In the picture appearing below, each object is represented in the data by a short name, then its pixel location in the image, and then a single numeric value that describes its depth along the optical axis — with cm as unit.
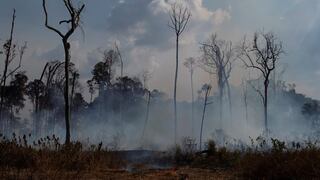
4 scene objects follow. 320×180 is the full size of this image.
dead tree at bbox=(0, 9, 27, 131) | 4220
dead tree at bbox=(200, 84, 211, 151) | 6256
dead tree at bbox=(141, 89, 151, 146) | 6728
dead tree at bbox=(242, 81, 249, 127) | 7905
